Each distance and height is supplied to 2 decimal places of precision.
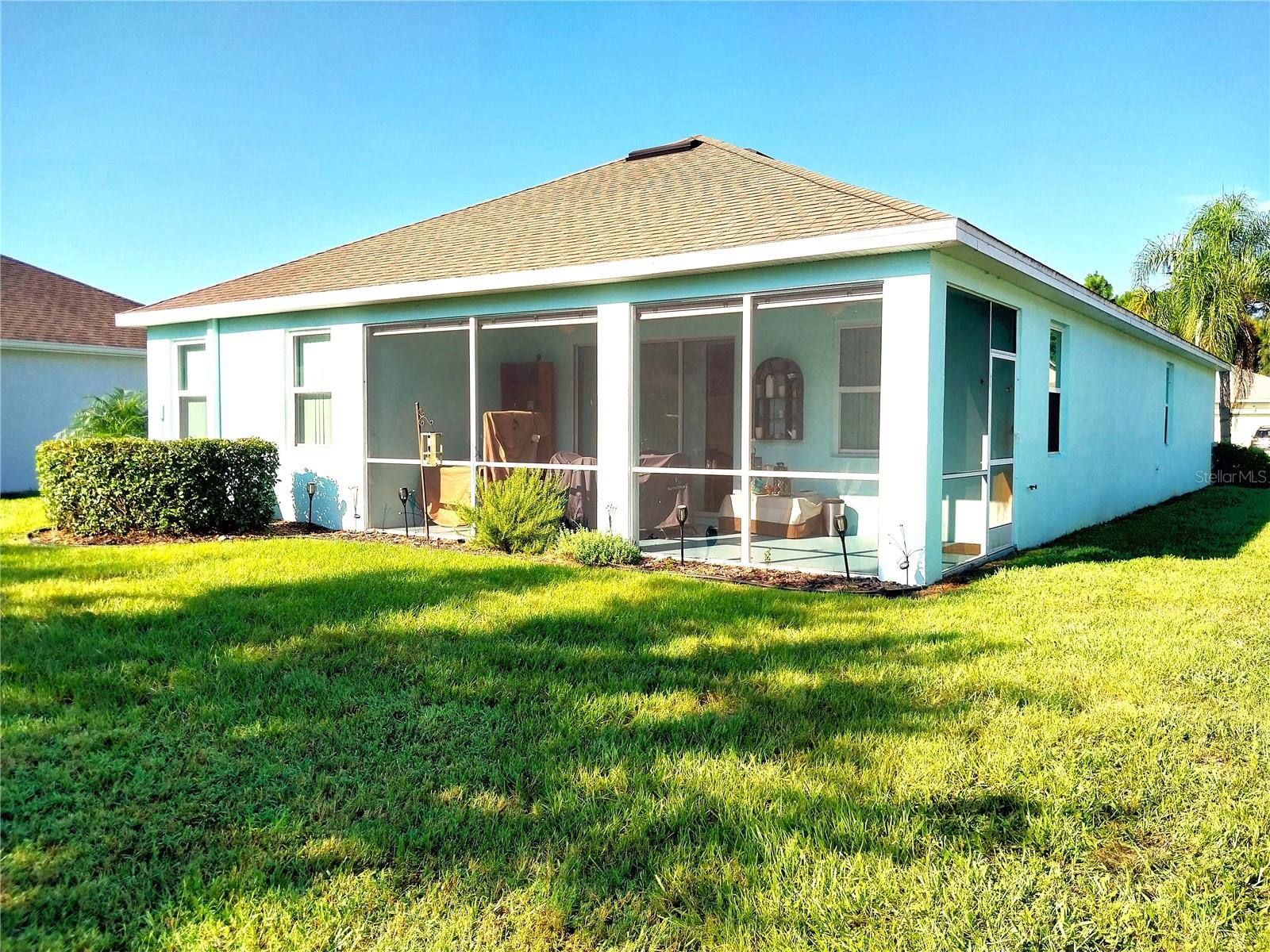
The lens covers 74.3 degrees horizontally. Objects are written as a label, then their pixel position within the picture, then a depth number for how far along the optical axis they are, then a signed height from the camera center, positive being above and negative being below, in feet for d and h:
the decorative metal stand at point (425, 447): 31.01 +0.35
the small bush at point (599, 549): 24.97 -2.81
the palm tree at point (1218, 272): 79.46 +17.83
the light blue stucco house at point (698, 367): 22.75 +3.53
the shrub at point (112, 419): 43.14 +1.84
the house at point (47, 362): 49.16 +5.72
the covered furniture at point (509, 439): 32.30 +0.68
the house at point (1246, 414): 87.86 +4.95
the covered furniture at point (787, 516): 30.37 -2.19
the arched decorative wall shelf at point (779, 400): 33.37 +2.30
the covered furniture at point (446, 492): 32.68 -1.44
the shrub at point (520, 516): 26.89 -1.97
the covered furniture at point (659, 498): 29.78 -1.54
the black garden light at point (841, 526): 22.67 -1.90
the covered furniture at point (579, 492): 29.86 -1.31
